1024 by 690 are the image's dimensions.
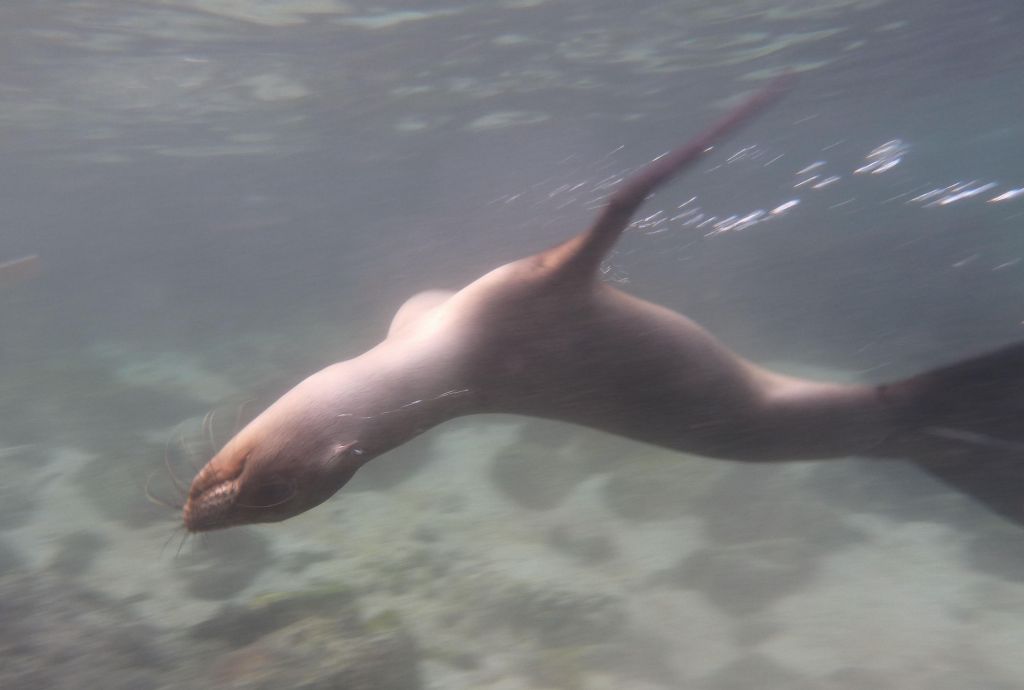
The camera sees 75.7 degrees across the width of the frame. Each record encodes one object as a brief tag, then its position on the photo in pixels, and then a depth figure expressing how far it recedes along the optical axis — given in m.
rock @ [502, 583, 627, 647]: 5.30
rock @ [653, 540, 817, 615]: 5.77
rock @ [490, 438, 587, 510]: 8.12
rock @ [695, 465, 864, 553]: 6.72
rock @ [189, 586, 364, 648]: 5.30
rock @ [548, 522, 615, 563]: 6.62
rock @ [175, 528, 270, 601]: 6.52
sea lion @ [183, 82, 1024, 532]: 1.87
